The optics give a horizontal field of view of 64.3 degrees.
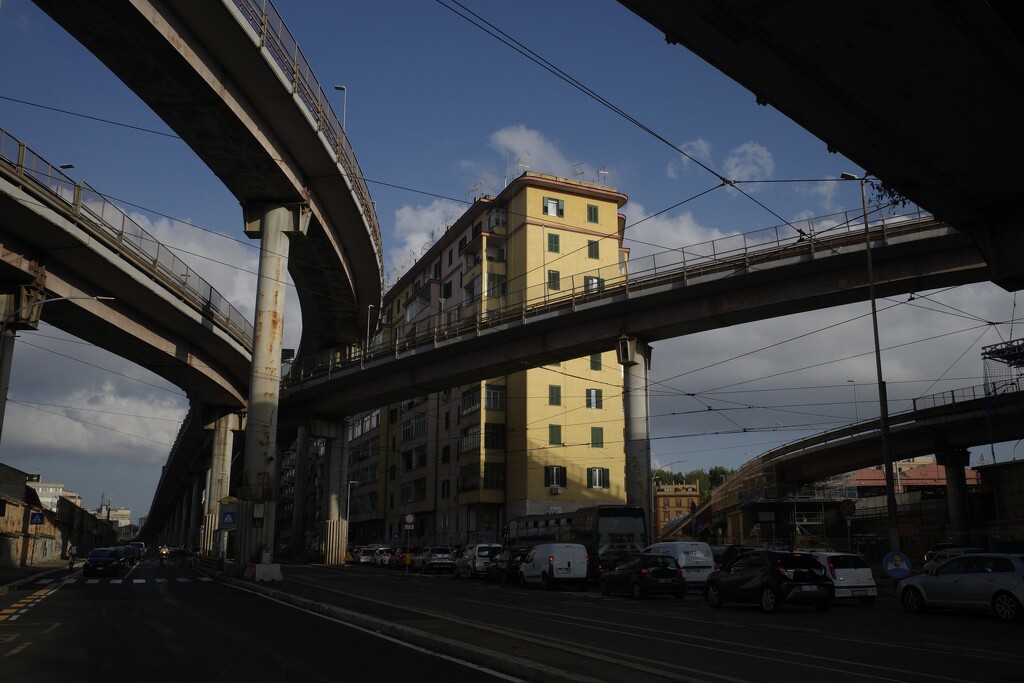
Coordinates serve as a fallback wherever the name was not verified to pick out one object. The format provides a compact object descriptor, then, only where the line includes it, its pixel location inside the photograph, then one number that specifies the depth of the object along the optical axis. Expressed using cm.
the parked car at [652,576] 2433
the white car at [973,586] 1686
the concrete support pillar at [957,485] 5100
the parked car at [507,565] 3500
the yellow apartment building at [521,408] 6256
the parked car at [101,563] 3681
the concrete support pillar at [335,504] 5788
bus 3325
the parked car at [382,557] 5545
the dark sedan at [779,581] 1911
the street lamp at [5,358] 2666
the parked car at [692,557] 2980
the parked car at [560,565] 3052
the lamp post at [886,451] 2639
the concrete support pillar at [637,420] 3828
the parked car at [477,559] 4038
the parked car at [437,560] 4831
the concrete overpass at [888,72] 1066
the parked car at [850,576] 2144
